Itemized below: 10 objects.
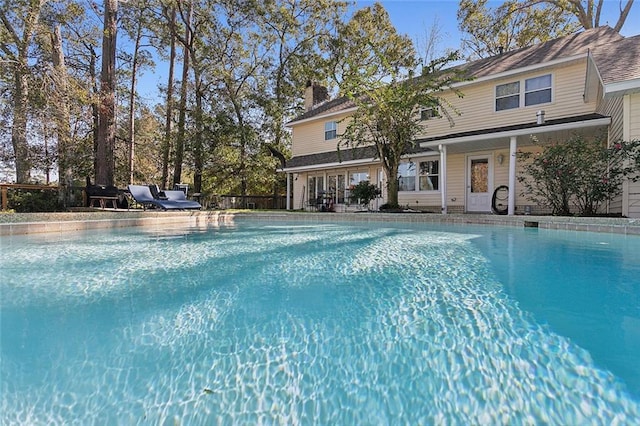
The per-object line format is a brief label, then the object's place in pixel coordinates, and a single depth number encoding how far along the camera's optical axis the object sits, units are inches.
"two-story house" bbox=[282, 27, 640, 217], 303.3
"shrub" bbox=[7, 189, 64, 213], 408.5
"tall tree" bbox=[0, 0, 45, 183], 360.5
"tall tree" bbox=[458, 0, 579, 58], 702.5
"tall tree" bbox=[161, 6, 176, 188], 639.1
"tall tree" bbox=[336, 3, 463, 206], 393.7
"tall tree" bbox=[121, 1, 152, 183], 627.5
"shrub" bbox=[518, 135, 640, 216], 271.0
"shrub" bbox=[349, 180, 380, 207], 465.4
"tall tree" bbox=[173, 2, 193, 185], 637.9
